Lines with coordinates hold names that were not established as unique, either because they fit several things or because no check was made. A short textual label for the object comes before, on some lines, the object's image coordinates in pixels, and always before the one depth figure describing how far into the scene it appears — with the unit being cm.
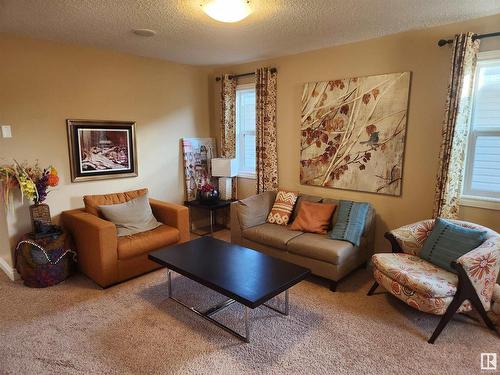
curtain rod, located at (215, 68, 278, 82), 437
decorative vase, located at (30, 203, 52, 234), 308
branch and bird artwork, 324
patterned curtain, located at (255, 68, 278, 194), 414
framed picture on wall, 351
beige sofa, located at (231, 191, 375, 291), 295
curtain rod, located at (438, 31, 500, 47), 264
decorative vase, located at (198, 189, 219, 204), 441
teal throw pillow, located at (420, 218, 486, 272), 246
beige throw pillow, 335
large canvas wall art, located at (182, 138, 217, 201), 461
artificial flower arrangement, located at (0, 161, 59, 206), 298
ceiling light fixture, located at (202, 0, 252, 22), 216
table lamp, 445
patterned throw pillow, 372
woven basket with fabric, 297
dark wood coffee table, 215
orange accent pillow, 340
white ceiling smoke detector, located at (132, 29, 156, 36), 295
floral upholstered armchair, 221
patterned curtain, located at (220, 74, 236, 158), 454
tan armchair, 296
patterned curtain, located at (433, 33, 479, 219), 271
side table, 431
